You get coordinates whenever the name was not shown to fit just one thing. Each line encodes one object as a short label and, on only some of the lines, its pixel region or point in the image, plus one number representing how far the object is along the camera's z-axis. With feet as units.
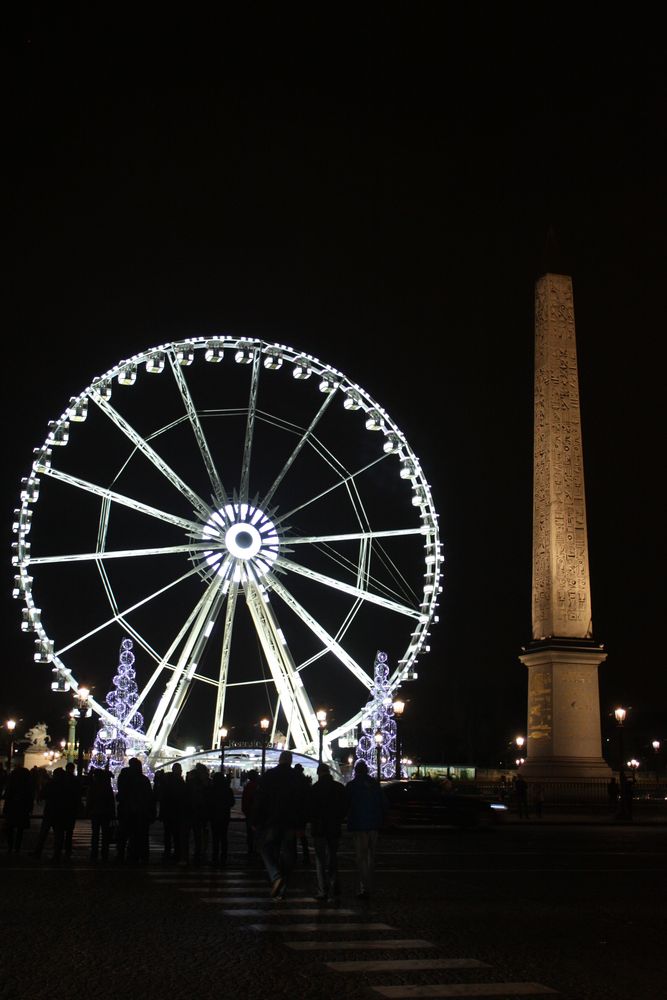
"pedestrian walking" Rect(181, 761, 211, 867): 58.18
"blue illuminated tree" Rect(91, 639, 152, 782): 133.39
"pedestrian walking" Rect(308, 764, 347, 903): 44.09
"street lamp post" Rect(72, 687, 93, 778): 120.98
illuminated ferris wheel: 121.49
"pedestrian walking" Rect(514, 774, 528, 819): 117.60
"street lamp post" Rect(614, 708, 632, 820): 115.44
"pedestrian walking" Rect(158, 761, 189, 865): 59.00
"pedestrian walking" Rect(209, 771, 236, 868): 59.11
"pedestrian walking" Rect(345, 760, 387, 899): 43.73
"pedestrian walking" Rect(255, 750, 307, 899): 43.78
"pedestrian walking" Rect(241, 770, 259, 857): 62.54
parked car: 94.32
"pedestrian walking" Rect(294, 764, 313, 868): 46.38
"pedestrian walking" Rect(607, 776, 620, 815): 124.98
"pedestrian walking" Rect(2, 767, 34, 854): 63.62
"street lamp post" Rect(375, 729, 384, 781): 127.36
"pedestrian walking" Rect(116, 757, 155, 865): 58.39
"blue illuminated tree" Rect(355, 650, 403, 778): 130.62
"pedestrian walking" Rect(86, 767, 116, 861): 59.31
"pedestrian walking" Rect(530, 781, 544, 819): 121.67
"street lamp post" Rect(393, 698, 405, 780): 123.24
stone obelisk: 126.11
